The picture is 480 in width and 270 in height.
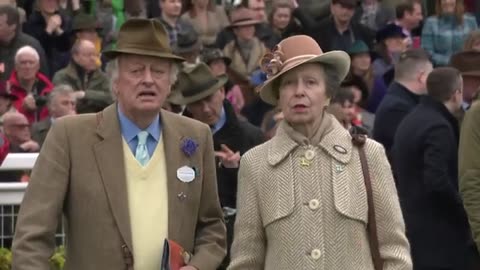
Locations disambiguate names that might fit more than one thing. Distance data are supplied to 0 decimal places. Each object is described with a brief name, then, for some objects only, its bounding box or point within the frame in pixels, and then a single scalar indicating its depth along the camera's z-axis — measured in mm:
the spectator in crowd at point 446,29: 18686
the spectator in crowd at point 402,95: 12500
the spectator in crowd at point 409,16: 19297
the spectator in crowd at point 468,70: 11938
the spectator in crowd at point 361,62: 17456
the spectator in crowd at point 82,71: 15251
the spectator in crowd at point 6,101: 14914
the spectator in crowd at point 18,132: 13391
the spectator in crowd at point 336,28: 18422
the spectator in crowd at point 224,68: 15281
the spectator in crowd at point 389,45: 18375
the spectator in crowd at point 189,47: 15129
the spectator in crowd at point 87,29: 17156
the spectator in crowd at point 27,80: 15266
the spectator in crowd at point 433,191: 10641
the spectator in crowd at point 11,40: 16484
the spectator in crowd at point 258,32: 18016
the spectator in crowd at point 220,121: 10641
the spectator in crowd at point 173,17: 17594
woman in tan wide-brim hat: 7078
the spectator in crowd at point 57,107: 13752
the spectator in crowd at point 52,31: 17395
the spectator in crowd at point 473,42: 13523
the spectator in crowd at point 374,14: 19828
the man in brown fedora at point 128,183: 7160
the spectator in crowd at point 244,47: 17562
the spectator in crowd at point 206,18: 18297
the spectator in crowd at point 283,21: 18672
